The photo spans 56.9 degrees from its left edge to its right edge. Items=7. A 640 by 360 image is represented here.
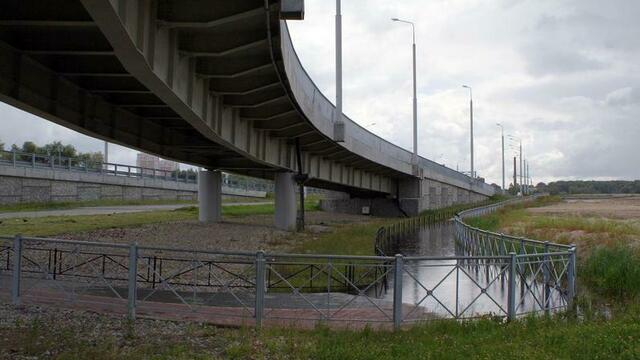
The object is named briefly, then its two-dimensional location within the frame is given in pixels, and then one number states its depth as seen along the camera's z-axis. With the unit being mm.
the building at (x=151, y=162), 178125
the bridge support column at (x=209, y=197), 35875
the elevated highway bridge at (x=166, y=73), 10523
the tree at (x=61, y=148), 102688
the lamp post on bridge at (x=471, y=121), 70275
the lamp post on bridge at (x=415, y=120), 51094
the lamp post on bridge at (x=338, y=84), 30750
